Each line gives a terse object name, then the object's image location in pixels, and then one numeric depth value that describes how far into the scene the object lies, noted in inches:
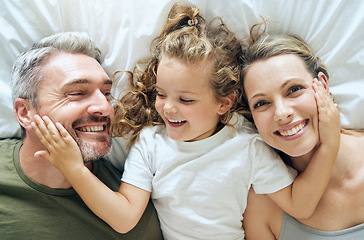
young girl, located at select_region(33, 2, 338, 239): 53.6
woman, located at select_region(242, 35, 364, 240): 52.3
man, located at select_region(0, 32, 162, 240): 54.5
